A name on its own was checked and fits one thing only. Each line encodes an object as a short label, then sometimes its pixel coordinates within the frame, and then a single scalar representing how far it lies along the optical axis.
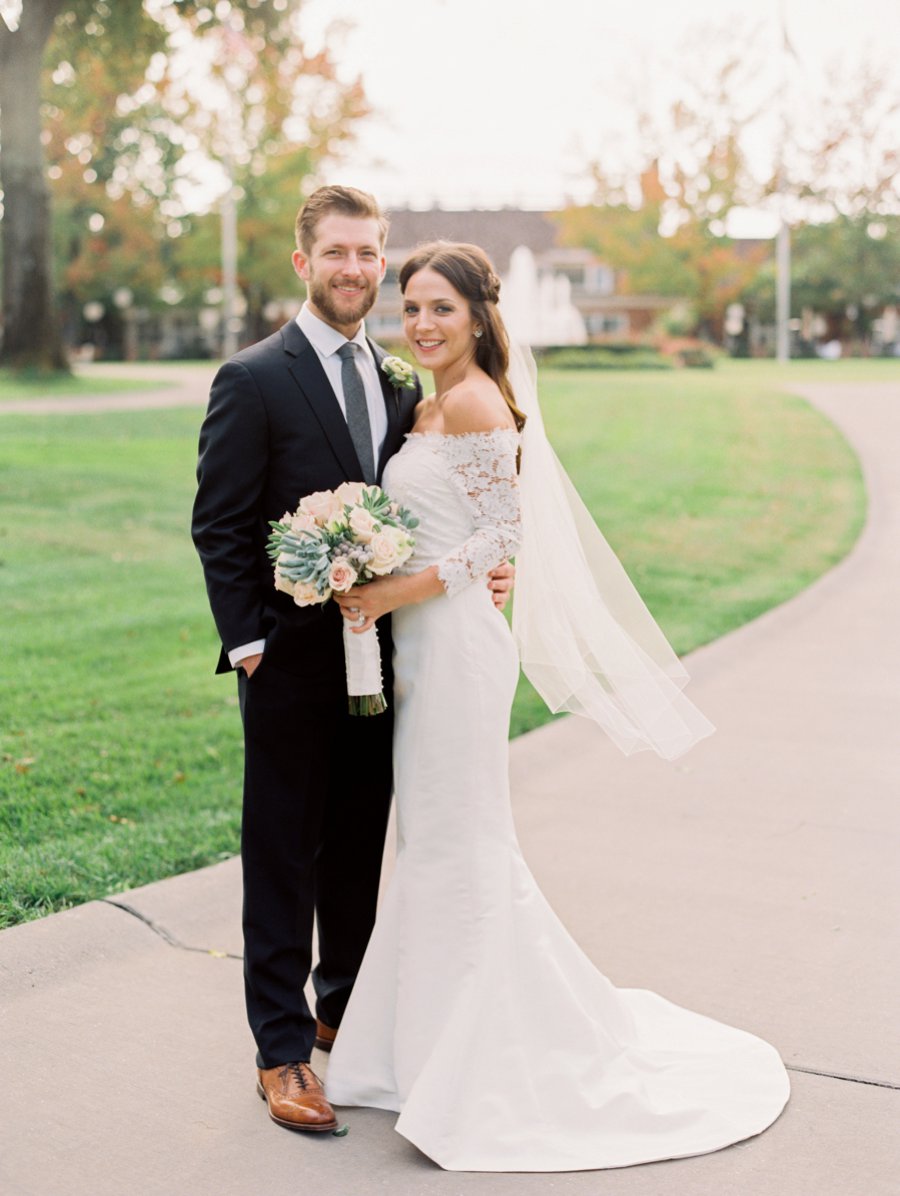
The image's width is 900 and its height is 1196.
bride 3.66
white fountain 44.88
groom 3.79
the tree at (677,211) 52.38
